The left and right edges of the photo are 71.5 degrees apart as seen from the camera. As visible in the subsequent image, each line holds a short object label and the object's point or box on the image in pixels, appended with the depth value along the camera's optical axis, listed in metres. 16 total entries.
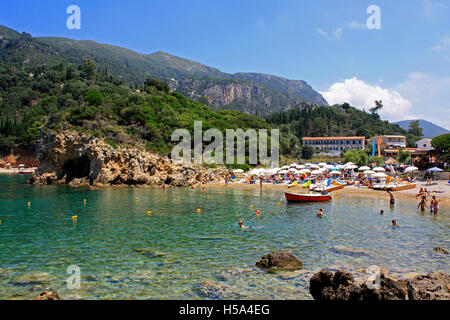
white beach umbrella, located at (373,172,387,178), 40.91
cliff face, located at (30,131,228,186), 42.16
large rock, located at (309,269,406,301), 7.23
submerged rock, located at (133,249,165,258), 13.00
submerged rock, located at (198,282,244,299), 9.18
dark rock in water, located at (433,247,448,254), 13.65
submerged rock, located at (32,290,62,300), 7.72
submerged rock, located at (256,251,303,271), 11.57
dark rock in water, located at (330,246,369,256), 13.54
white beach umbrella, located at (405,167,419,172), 41.69
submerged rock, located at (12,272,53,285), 9.90
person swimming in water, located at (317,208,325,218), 22.31
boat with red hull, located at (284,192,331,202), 29.08
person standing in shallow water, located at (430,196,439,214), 23.70
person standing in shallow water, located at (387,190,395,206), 27.04
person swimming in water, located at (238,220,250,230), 18.70
